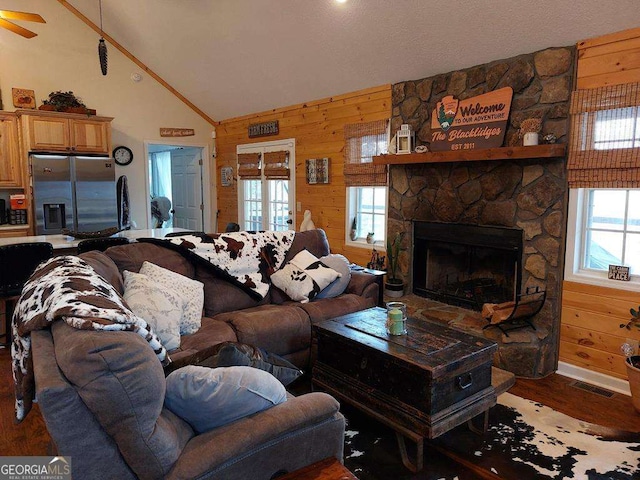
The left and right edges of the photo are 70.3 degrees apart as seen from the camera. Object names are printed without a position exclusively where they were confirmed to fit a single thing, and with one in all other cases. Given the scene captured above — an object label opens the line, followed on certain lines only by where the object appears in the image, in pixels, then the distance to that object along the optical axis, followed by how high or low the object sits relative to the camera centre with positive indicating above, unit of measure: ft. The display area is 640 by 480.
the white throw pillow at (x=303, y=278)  11.35 -2.20
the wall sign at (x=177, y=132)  22.57 +2.94
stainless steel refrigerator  17.76 -0.12
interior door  24.95 +0.14
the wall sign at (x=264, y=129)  20.07 +2.80
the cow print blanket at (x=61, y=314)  4.43 -1.25
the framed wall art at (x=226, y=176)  23.61 +0.76
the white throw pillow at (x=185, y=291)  8.95 -2.08
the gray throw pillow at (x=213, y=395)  4.61 -2.09
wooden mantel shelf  10.46 +0.96
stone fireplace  10.89 -0.20
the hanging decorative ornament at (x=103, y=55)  13.71 +4.07
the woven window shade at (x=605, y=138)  9.62 +1.20
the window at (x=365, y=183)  15.38 +0.28
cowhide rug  7.13 -4.38
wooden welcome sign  11.85 +1.94
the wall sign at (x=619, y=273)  10.14 -1.80
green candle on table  8.20 -2.34
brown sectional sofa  3.78 -2.21
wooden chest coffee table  6.98 -3.03
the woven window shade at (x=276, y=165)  19.53 +1.15
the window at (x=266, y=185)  19.66 +0.27
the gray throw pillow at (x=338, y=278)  11.80 -2.27
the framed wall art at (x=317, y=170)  17.49 +0.80
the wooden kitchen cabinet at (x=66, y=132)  17.71 +2.31
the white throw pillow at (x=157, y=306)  7.83 -2.03
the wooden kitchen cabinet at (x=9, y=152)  17.78 +1.47
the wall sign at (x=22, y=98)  18.51 +3.74
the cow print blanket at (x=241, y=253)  10.61 -1.54
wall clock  21.30 +1.64
